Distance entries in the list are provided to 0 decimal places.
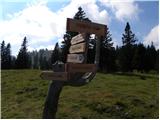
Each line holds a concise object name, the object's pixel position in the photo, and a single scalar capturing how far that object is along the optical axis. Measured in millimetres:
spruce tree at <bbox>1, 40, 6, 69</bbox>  23161
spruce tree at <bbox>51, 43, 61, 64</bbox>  24997
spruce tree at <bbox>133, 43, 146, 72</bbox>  21983
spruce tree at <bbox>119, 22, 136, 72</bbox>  22079
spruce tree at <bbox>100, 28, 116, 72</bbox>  18994
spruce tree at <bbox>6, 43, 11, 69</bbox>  24495
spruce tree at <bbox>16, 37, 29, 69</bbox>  23167
